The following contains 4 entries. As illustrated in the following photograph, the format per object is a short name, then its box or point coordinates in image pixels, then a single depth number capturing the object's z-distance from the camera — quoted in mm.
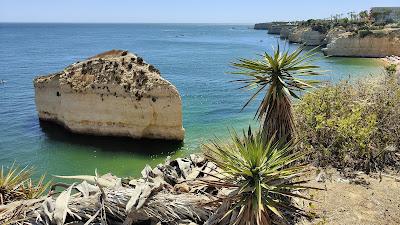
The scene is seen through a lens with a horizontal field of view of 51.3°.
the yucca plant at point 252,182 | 7332
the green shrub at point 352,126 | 11609
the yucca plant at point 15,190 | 9227
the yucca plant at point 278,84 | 8688
